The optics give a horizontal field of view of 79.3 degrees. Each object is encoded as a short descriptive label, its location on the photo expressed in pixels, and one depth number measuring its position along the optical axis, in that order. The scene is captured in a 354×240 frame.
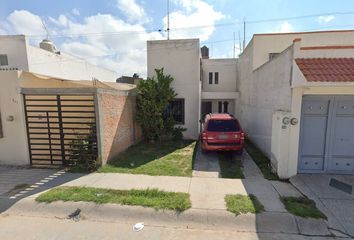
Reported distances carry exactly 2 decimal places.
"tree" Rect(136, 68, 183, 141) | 10.52
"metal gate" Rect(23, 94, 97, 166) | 7.13
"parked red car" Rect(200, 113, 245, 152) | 8.26
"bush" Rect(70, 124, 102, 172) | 7.08
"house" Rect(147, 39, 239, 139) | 11.66
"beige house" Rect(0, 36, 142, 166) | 7.08
